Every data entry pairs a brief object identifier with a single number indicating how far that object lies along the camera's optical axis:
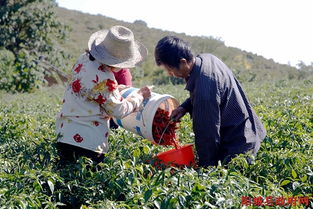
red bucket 3.61
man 3.59
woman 3.57
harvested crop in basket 4.22
